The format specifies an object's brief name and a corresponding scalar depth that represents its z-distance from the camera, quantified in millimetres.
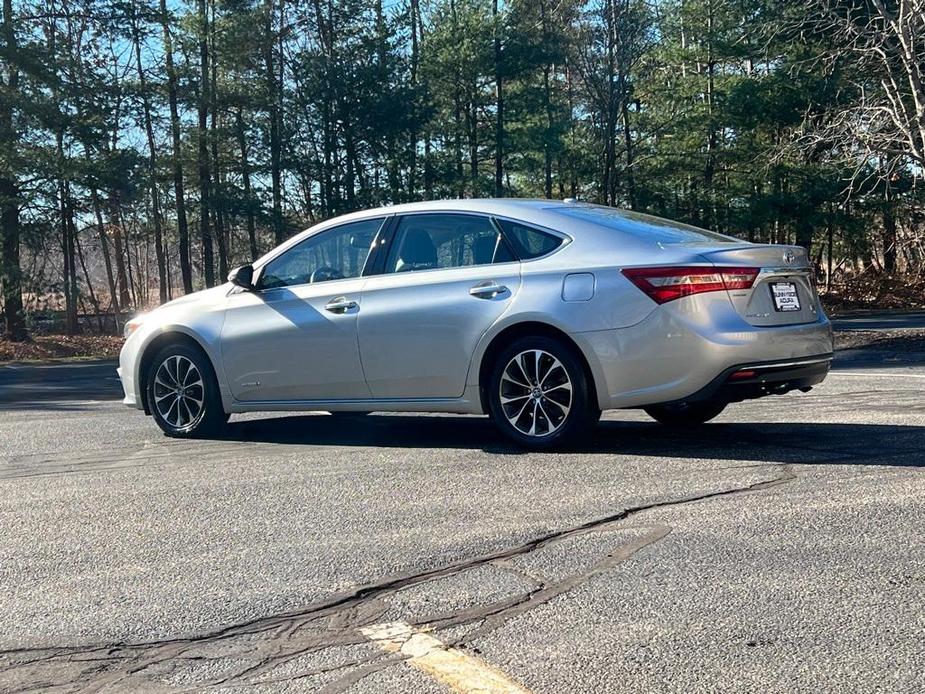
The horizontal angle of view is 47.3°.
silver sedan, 6371
